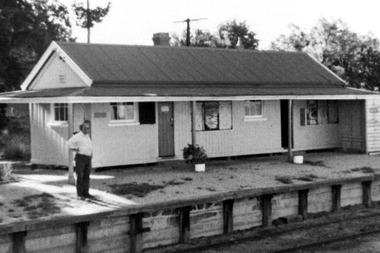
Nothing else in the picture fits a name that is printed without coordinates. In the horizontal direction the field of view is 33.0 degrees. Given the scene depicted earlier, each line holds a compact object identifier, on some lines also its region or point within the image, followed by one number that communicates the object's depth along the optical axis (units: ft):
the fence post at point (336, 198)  53.93
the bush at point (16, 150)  75.51
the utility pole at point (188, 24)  149.94
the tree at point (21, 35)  94.17
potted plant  58.29
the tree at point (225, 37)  194.90
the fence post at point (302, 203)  51.11
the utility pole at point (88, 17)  111.96
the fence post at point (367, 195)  56.70
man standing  43.27
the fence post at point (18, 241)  35.29
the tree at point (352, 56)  137.39
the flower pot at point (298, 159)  64.18
